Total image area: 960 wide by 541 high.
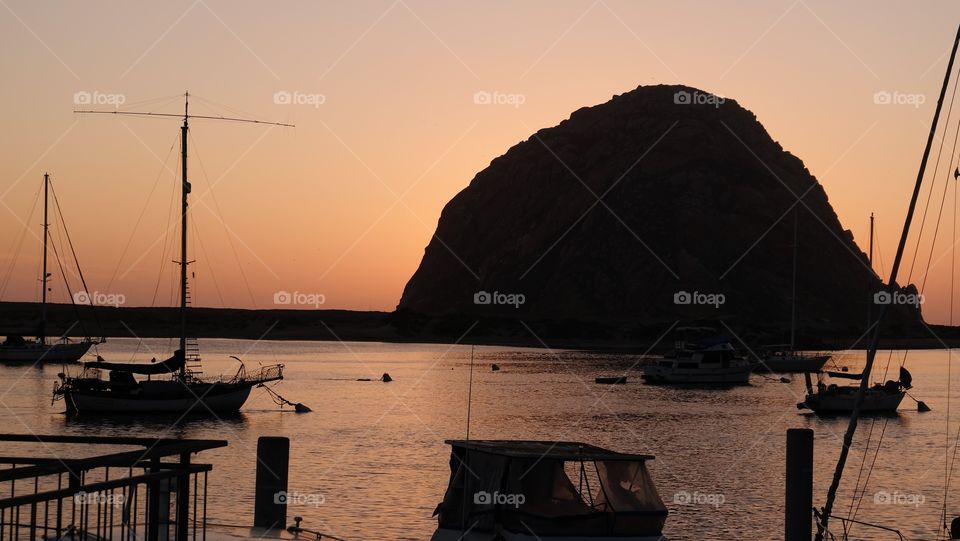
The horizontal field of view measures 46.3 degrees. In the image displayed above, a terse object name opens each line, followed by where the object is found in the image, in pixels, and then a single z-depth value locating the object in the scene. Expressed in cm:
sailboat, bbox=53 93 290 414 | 7462
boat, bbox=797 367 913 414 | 8581
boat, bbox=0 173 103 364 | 14388
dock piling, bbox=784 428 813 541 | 2300
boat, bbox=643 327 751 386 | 12250
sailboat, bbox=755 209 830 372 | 15075
